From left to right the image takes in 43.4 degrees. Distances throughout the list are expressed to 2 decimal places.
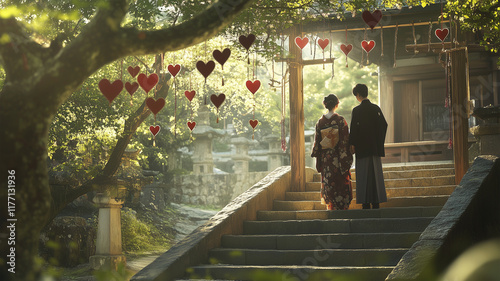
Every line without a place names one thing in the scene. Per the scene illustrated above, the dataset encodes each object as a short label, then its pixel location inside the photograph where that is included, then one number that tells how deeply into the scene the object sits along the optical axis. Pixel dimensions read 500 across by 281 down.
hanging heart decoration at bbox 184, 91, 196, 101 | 10.36
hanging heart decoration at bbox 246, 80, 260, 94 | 10.49
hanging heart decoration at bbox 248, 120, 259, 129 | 11.62
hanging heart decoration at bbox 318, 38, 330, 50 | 11.95
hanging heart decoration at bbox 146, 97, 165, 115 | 9.68
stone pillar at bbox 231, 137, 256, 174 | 26.23
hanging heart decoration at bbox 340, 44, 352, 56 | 11.46
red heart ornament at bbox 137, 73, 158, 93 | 9.39
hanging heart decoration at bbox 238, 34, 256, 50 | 9.09
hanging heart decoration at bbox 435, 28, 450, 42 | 10.97
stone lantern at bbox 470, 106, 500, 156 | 9.73
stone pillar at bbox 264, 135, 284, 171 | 26.98
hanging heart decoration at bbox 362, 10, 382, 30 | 10.10
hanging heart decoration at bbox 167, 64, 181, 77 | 10.21
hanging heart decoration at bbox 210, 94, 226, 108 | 10.09
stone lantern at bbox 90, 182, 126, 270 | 13.41
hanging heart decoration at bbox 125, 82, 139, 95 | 9.43
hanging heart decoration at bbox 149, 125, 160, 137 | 11.15
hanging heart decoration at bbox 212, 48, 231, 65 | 9.04
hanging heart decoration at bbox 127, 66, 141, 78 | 10.38
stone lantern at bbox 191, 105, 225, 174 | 25.36
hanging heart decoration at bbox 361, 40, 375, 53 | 11.32
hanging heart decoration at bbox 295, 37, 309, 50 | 12.06
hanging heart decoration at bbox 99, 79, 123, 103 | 8.72
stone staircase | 8.00
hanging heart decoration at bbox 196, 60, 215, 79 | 9.24
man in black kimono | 10.02
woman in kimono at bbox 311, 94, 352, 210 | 10.34
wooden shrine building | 13.53
